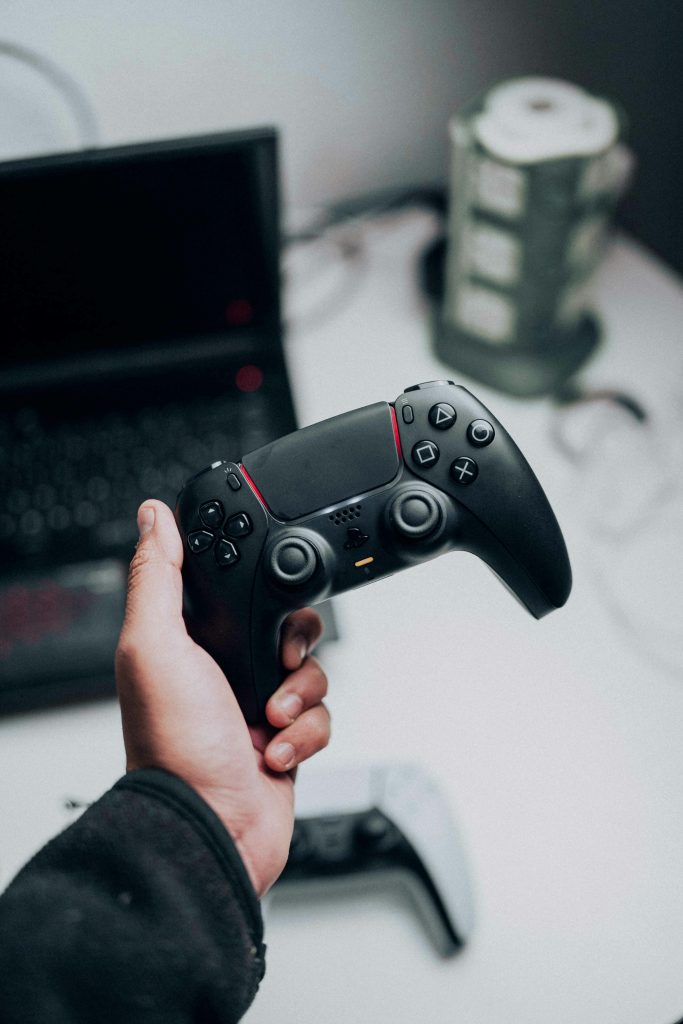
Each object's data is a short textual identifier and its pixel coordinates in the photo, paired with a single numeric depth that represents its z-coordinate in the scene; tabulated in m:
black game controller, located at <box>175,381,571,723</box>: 0.37
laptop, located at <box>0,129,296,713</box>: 0.53
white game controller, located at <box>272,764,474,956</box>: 0.43
